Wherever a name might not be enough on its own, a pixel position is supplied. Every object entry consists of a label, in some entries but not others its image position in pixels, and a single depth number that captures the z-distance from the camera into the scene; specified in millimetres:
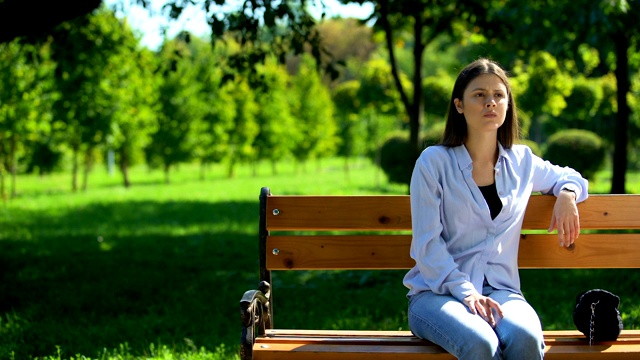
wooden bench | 3404
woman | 2947
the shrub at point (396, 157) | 18891
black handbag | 3064
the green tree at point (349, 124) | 22109
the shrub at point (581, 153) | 20406
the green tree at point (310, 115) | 33312
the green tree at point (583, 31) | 7406
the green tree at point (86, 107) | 19016
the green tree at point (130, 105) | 20594
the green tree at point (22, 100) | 16719
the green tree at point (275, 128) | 30547
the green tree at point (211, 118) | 27200
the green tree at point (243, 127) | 29719
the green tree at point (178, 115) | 26172
